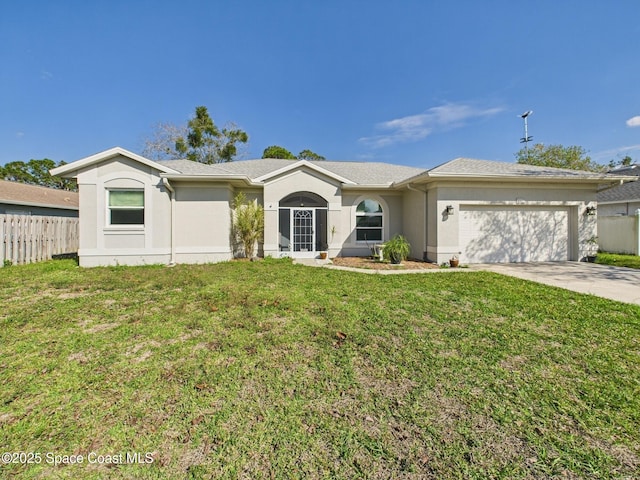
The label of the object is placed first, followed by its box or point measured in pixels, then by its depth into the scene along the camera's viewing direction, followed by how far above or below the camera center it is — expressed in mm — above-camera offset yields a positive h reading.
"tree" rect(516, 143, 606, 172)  28250 +8172
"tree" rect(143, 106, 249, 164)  27688 +9891
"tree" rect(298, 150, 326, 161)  37881 +11189
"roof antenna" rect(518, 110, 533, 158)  24781 +9900
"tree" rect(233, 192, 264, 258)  11859 +612
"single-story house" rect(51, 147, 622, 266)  10742 +1137
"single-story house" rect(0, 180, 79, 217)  16000 +2376
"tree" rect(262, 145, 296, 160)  32281 +9867
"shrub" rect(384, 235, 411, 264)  10828 -512
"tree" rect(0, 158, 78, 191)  40388 +9479
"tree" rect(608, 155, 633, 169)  33862 +10414
